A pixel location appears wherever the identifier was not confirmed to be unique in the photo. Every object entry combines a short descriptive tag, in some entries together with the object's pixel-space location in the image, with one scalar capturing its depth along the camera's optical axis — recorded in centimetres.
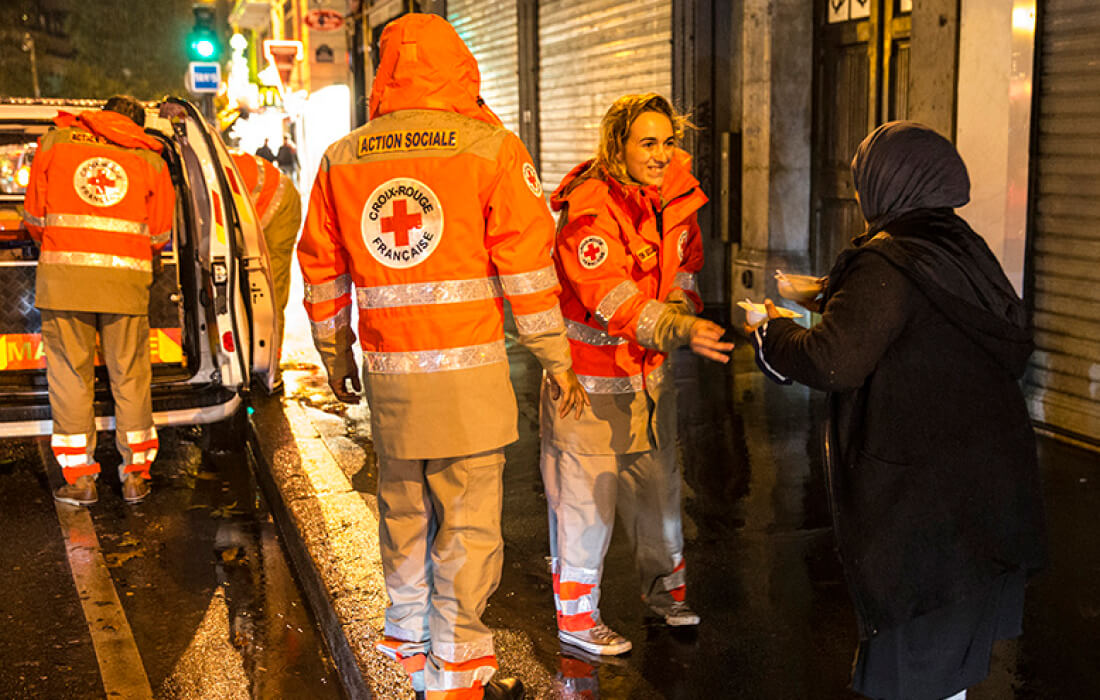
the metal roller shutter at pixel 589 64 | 1023
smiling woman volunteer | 349
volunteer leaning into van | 521
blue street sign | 1551
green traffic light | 1592
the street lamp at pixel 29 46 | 4641
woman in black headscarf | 249
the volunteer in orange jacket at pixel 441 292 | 308
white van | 598
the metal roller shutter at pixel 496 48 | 1440
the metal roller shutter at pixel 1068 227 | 573
